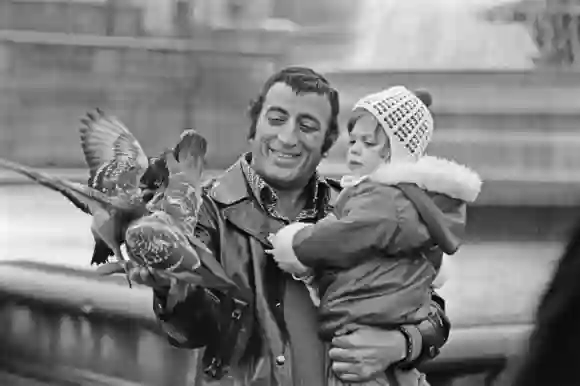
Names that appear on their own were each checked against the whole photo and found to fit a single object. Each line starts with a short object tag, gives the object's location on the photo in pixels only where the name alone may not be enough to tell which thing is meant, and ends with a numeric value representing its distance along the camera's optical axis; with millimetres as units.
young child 3518
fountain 10166
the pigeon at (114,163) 3514
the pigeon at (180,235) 3400
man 3555
